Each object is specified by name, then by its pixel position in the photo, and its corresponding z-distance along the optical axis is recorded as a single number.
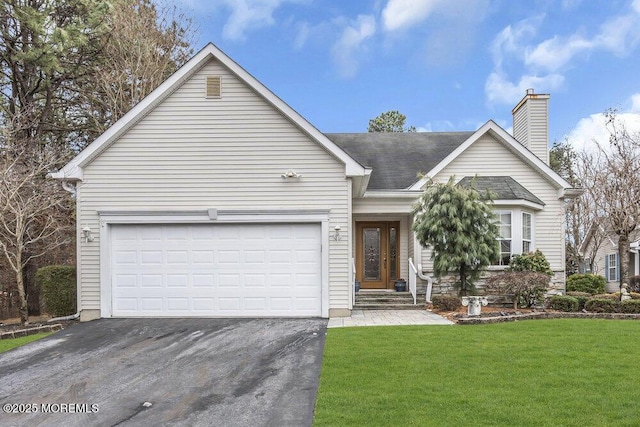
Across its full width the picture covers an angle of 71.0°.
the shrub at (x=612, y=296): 12.40
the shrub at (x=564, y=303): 10.93
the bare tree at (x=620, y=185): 13.19
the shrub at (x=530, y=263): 12.41
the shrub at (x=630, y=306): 10.51
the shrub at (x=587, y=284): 15.70
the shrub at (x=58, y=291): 10.98
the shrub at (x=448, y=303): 11.27
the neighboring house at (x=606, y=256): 21.36
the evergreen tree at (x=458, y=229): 11.01
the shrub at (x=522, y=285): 11.41
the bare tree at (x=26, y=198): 10.16
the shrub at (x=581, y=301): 11.10
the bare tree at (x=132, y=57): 16.86
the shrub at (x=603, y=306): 10.63
